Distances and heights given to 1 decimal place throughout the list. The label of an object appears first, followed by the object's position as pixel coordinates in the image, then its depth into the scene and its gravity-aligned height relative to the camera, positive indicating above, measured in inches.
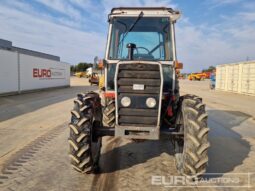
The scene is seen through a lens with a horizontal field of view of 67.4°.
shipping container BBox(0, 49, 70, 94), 453.3 +19.7
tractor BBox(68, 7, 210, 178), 111.1 -18.9
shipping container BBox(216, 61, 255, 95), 580.6 +23.0
